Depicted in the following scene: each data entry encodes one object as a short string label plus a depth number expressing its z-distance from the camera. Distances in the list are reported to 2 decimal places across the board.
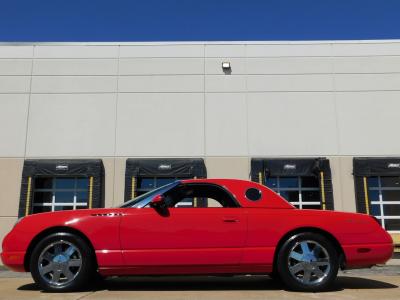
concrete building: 13.20
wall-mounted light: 13.93
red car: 5.50
